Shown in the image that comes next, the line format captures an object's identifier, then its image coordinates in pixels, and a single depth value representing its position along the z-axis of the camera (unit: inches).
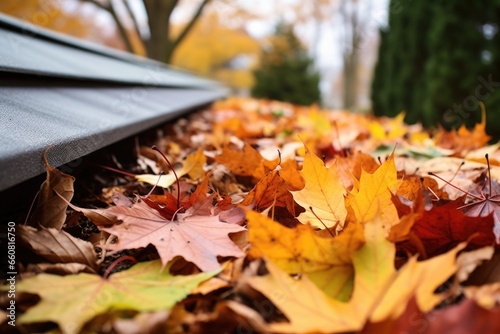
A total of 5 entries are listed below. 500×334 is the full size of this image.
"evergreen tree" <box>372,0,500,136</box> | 145.2
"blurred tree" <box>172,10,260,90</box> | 586.6
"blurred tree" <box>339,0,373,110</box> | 607.9
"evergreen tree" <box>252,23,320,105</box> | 434.9
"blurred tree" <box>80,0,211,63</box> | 384.5
